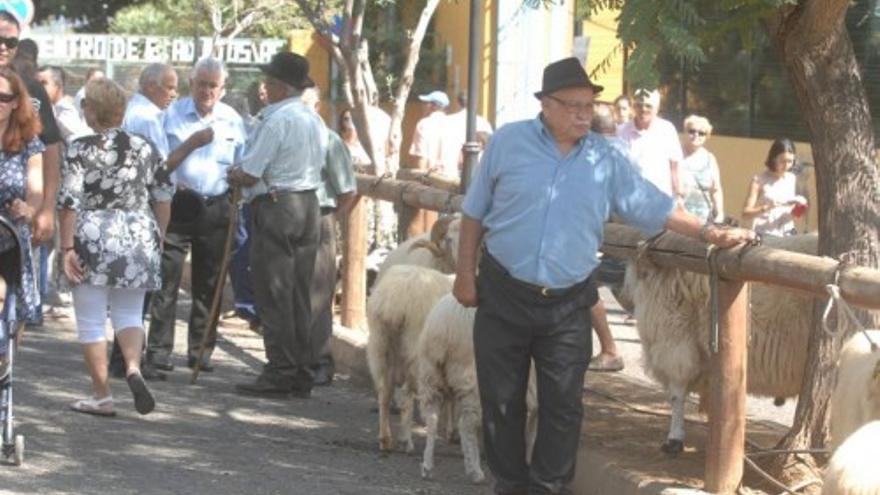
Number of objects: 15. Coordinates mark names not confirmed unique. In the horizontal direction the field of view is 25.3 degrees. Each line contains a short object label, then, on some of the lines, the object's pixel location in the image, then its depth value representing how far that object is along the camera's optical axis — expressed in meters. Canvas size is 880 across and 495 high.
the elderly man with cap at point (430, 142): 18.39
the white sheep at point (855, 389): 6.86
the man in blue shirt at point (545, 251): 7.68
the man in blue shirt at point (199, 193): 12.62
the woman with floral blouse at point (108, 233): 10.35
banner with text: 35.34
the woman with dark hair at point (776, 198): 15.91
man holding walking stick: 11.70
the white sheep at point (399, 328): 9.95
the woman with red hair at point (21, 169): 8.90
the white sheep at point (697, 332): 9.04
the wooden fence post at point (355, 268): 13.59
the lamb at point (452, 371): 9.23
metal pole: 13.27
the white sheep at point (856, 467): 5.32
